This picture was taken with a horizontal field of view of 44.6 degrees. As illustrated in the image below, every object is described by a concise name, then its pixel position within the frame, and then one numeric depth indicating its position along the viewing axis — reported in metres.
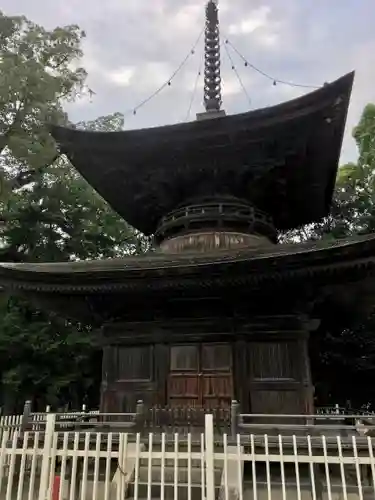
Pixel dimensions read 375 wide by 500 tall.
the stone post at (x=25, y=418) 8.76
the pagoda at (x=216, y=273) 8.75
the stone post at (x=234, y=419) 7.25
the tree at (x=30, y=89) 19.86
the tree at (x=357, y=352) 19.23
